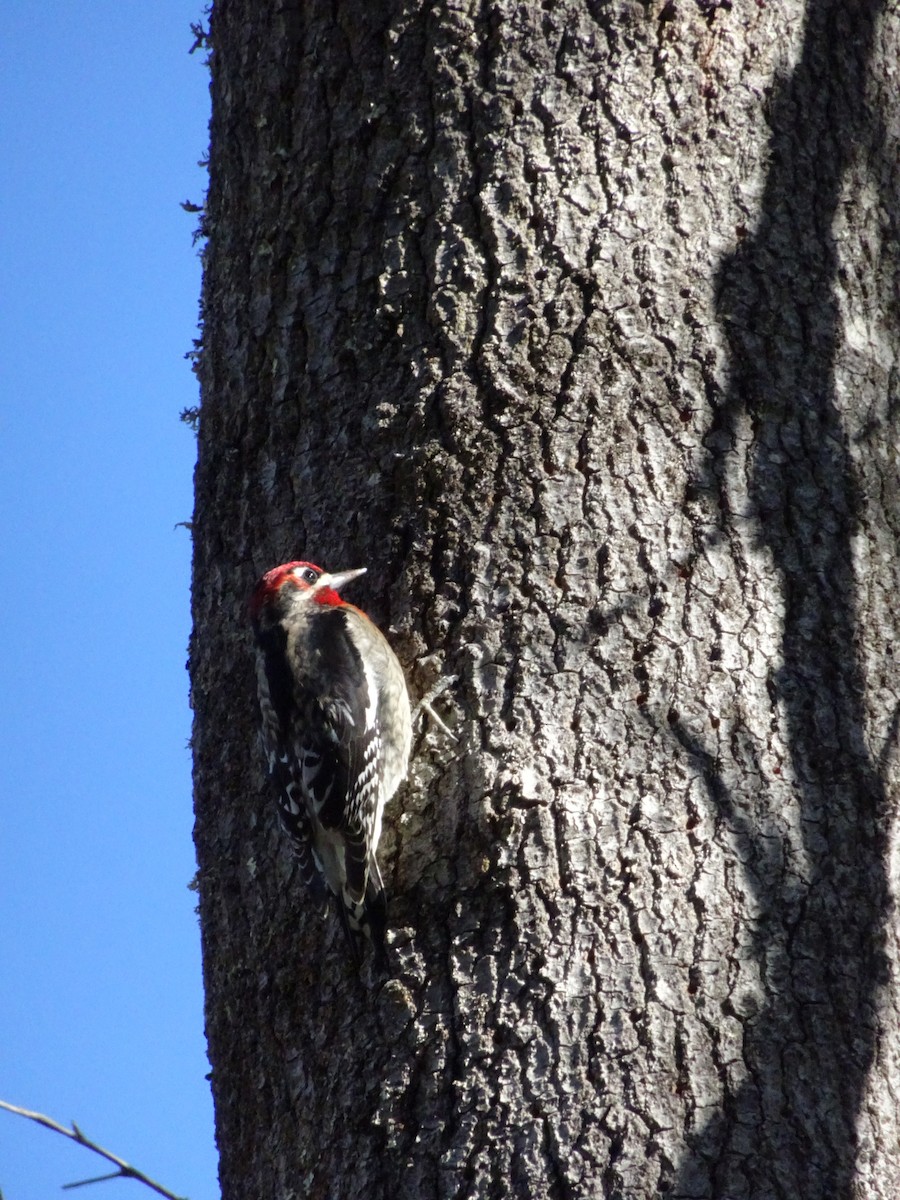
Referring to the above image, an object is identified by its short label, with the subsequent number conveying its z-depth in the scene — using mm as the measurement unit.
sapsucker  6469
